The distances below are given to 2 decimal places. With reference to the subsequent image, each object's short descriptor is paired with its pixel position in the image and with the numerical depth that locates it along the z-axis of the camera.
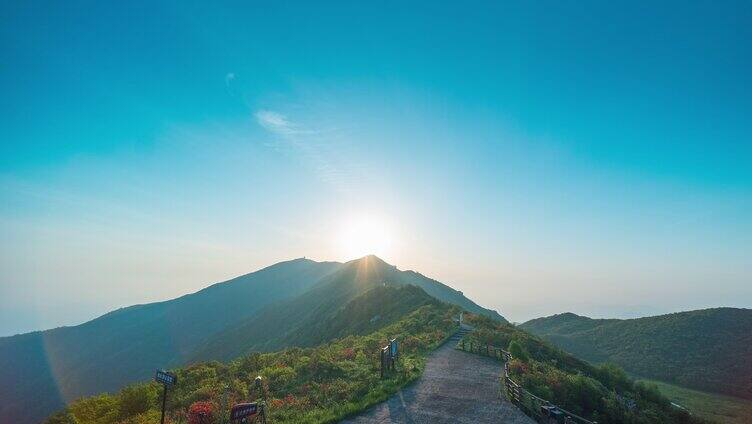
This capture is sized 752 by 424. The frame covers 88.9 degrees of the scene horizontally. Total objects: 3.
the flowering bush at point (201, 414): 15.10
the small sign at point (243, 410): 12.68
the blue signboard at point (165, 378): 13.34
